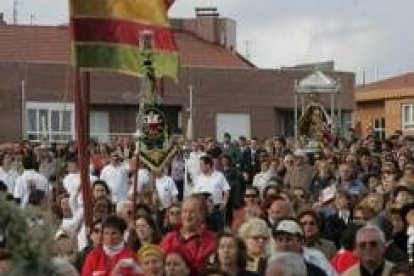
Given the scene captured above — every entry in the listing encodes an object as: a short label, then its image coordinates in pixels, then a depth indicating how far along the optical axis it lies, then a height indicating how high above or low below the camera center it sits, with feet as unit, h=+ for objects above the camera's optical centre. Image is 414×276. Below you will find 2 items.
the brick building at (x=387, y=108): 213.25 +4.11
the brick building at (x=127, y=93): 158.40 +5.14
